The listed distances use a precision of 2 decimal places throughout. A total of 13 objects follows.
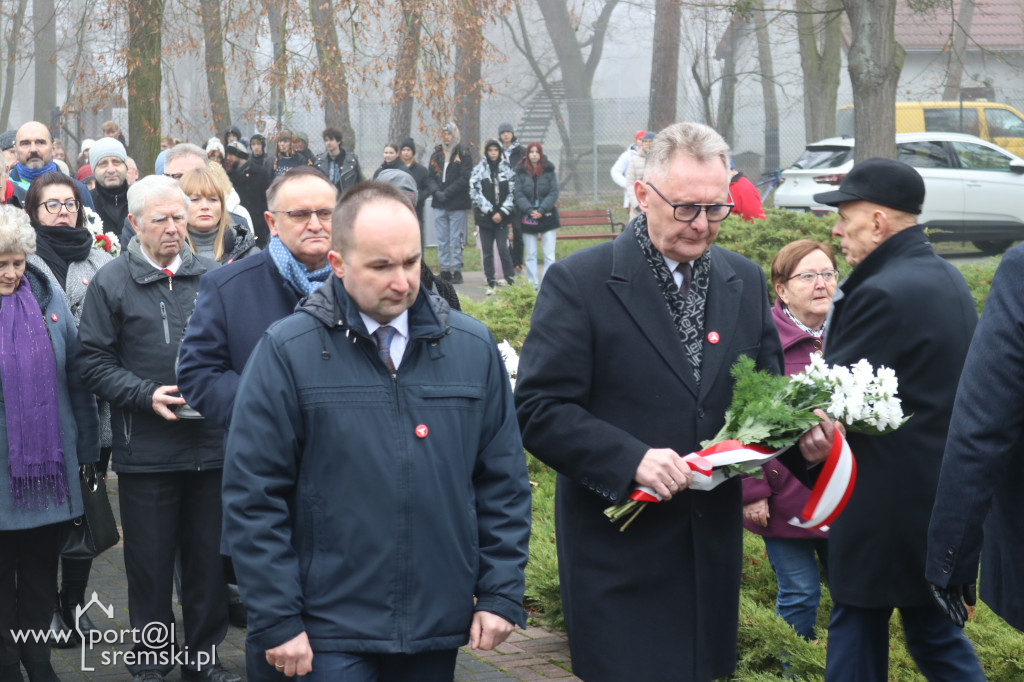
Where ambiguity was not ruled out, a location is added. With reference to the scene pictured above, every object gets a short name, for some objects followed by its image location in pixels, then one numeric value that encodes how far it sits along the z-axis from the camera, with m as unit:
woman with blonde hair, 6.13
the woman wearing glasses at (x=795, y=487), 4.93
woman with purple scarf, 4.96
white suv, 20.03
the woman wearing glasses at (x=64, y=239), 6.21
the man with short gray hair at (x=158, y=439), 5.14
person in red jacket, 10.02
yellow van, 24.69
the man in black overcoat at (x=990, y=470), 3.16
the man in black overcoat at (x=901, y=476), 4.09
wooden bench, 20.72
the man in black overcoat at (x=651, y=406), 3.59
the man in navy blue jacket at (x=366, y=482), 3.10
